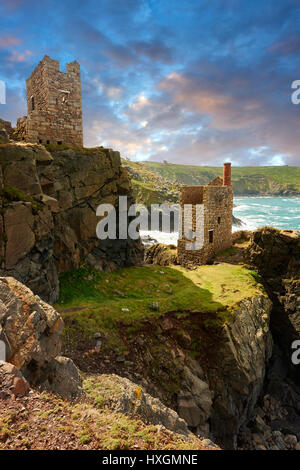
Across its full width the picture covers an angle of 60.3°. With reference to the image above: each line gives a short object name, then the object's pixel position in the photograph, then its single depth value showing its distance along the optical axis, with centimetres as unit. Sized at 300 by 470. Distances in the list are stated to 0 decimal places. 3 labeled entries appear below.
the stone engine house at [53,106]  1888
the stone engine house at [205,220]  2569
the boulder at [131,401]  761
